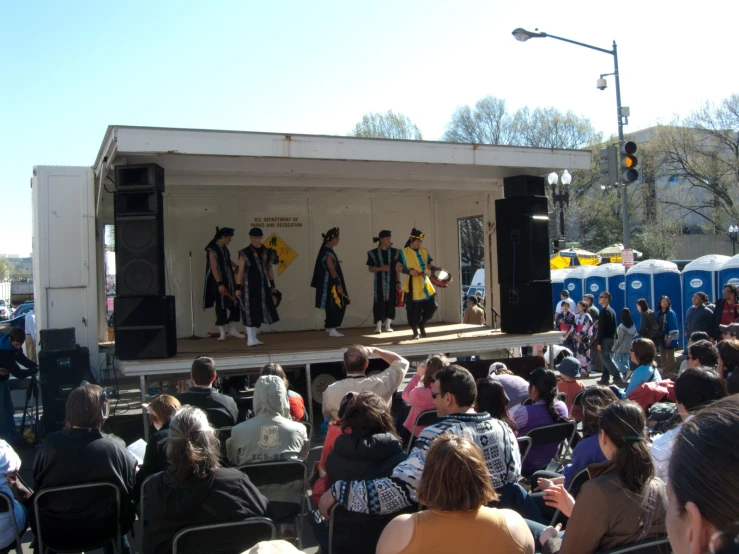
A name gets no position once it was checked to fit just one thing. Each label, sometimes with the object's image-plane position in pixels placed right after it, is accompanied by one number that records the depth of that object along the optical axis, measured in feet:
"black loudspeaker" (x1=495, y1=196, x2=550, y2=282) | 29.71
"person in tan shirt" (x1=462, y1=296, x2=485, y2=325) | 35.81
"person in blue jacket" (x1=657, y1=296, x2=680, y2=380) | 36.40
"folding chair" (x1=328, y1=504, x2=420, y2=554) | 9.53
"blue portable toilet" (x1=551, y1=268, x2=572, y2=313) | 55.21
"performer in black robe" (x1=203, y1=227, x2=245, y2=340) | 29.78
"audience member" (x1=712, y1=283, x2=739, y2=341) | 33.04
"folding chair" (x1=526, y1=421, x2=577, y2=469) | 13.82
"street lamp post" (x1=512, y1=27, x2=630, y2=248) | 40.81
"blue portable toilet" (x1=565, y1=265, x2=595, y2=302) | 53.62
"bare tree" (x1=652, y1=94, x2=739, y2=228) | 100.01
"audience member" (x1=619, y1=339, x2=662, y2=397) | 17.39
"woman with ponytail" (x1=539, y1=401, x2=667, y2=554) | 7.59
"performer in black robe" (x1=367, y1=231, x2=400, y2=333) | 31.48
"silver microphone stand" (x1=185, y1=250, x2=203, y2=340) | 34.19
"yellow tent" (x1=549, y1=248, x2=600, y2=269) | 80.89
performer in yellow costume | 30.17
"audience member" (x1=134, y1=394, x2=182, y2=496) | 11.59
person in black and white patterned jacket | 9.30
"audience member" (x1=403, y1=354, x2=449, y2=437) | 15.71
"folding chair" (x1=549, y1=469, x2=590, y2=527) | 10.48
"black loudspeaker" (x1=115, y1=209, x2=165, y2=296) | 23.54
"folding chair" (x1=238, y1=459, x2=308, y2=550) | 11.75
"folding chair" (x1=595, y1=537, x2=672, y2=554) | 7.41
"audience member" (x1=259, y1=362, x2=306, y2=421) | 16.20
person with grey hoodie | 12.94
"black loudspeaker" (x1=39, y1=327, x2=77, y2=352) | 23.53
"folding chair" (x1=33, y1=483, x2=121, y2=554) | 10.64
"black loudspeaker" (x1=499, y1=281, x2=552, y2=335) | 29.58
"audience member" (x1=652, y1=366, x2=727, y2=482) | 11.46
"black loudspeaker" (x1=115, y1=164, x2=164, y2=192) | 23.41
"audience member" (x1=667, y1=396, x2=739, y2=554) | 3.30
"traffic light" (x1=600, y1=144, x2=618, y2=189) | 34.76
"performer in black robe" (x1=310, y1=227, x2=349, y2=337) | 30.83
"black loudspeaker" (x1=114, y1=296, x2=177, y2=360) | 23.49
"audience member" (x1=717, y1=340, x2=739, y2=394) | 15.35
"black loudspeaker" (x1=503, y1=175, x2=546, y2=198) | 30.09
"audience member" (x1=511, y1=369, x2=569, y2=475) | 14.29
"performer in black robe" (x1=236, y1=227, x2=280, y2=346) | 28.73
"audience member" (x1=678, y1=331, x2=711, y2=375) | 20.29
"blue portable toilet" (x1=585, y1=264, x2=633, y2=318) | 50.98
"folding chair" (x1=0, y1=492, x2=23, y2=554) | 10.71
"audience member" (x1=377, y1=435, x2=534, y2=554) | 6.89
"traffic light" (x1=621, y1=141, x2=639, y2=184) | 33.35
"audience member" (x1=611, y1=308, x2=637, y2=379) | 35.58
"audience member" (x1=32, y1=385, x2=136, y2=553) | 10.93
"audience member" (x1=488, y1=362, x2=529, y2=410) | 17.12
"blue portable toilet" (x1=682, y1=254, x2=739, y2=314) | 44.80
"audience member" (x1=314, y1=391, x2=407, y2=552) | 9.57
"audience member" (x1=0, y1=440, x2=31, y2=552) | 10.93
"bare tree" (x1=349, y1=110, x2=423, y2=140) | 116.47
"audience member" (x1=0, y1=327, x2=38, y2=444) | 24.52
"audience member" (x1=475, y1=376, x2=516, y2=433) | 12.36
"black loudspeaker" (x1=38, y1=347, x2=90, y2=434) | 22.89
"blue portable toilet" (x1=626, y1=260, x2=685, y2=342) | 47.67
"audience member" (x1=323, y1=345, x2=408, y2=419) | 15.17
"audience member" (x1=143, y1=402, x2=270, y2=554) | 9.03
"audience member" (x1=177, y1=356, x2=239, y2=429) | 15.56
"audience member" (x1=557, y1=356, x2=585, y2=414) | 18.76
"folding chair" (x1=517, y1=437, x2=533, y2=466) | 13.21
